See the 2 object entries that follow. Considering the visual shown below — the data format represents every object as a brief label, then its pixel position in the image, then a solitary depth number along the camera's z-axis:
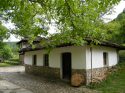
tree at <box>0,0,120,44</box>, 3.66
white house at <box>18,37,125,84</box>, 6.84
